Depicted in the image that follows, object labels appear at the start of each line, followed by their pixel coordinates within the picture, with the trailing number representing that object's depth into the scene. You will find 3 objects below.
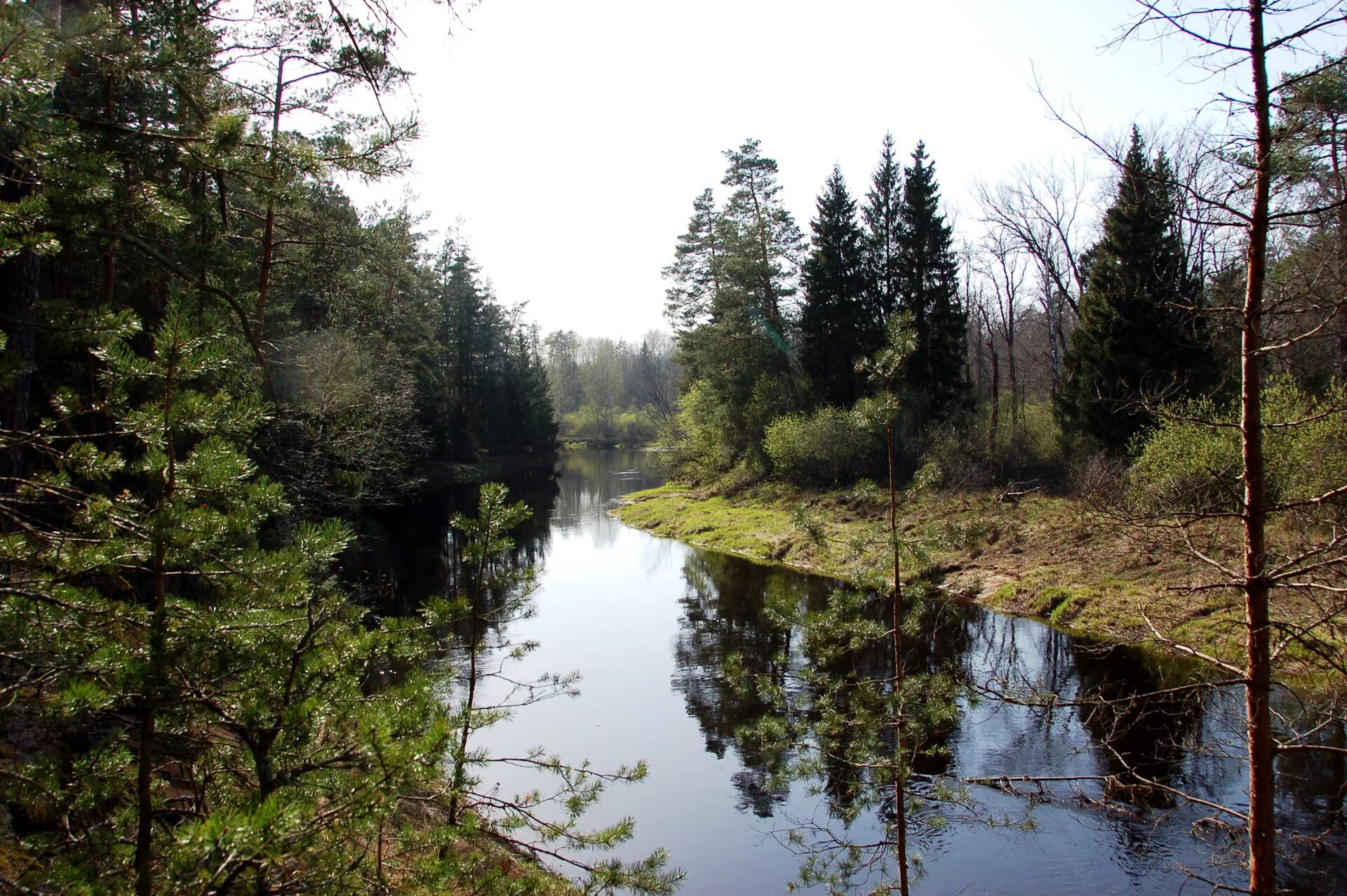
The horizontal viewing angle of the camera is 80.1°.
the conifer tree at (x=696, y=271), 36.03
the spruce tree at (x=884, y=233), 29.69
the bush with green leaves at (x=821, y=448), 25.17
